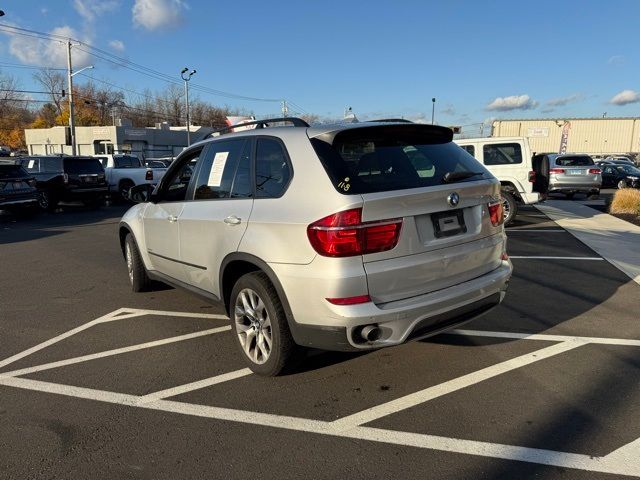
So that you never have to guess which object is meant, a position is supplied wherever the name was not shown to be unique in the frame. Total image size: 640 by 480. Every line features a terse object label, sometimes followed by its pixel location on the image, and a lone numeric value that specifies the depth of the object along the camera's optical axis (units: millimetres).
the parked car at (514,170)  11734
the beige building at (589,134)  64562
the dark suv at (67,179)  16438
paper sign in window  4227
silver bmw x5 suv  3064
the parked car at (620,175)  24125
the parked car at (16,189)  14133
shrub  13311
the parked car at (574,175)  17750
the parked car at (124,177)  19797
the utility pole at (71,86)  35981
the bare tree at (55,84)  78938
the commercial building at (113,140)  52188
